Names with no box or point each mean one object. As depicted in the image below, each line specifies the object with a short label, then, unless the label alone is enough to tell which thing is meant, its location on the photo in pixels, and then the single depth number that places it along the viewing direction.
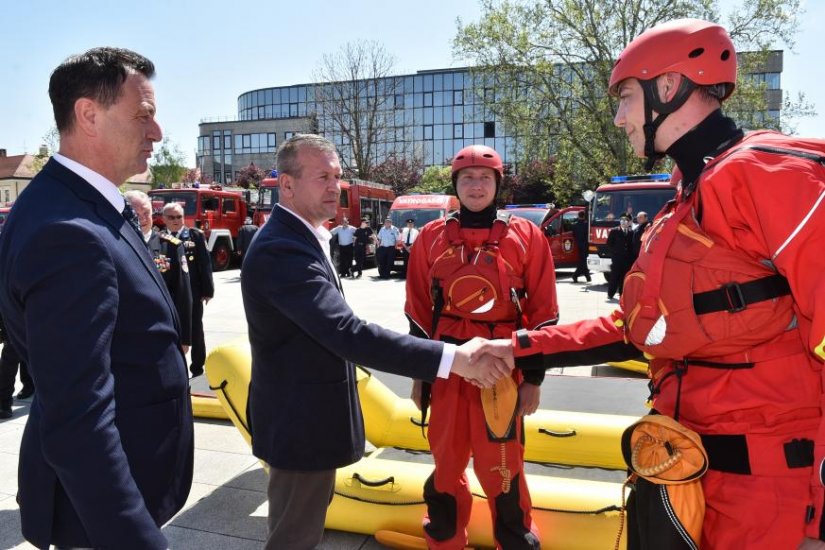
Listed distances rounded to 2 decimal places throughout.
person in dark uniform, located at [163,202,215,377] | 6.85
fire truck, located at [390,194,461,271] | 19.02
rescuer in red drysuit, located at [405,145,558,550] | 2.95
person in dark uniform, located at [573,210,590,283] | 17.05
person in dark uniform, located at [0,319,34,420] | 5.32
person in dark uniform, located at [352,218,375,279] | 19.23
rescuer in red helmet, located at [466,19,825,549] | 1.51
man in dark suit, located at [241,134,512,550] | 2.26
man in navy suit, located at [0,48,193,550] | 1.32
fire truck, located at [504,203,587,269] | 17.86
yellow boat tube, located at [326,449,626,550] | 3.12
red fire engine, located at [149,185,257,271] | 19.41
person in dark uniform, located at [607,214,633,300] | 12.63
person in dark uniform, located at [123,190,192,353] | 5.50
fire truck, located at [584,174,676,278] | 14.99
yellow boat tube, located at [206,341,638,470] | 3.97
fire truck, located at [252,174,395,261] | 20.34
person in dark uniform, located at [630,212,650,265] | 11.77
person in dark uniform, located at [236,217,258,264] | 15.52
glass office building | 61.12
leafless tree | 37.62
